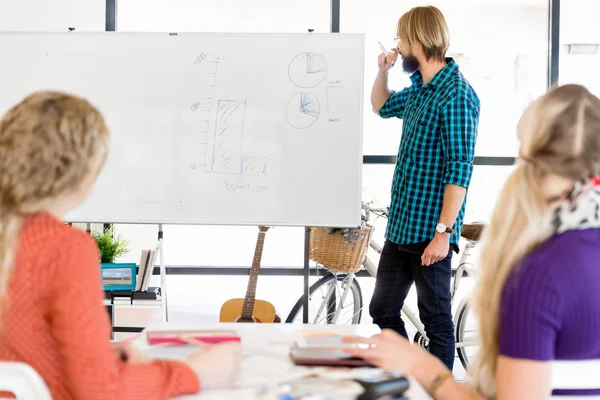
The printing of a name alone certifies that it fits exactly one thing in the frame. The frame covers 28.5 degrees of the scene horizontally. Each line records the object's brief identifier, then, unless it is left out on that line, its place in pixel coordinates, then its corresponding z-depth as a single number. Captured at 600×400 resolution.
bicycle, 5.96
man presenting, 5.00
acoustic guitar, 5.82
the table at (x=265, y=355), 2.98
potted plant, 5.93
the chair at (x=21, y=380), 2.56
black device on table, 2.82
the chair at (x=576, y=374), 2.49
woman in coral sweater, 2.58
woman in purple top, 2.40
